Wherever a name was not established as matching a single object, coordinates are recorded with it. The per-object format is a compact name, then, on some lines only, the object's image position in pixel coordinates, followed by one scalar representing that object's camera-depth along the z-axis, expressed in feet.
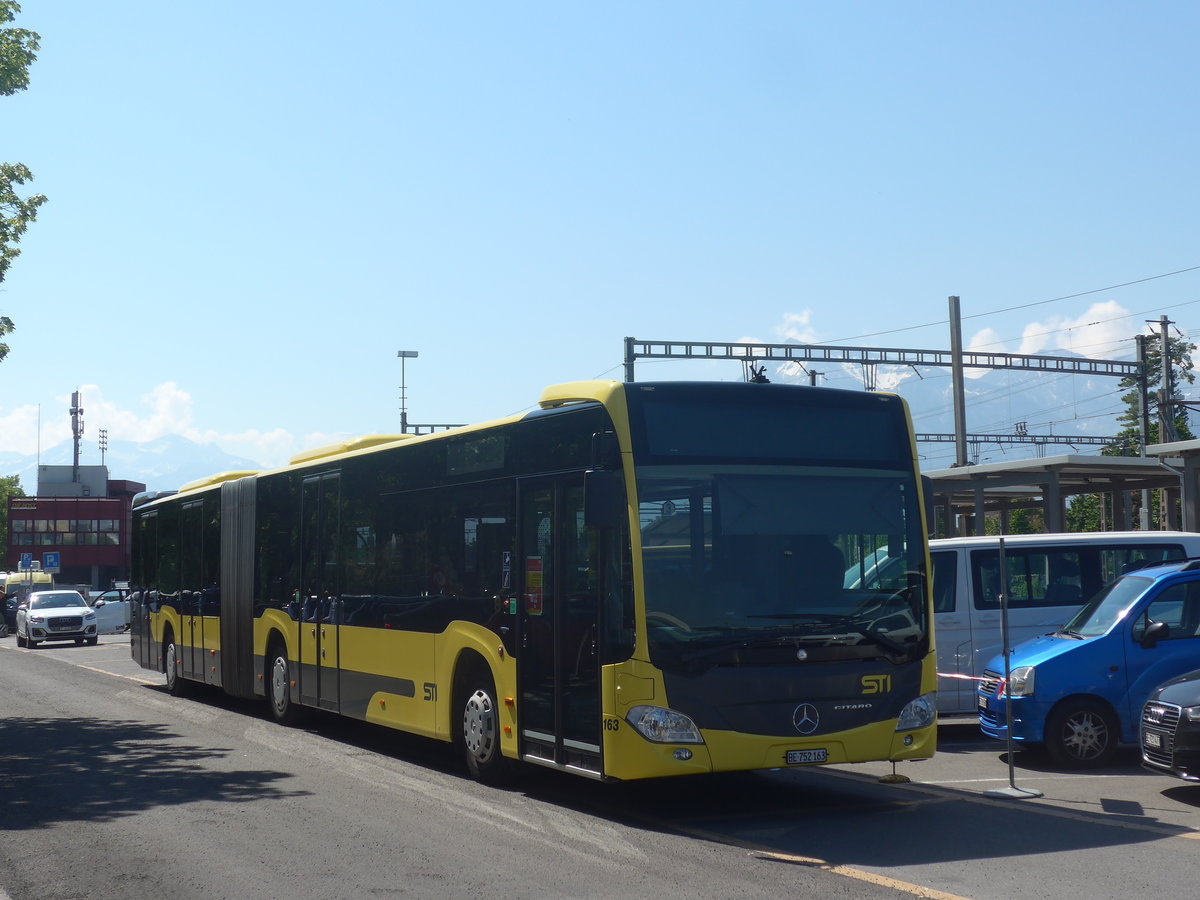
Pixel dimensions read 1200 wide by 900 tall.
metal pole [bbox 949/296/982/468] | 132.46
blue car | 39.86
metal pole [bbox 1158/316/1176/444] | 173.68
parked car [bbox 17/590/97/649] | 141.18
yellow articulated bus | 30.83
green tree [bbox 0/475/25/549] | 449.48
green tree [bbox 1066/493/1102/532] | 282.93
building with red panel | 361.51
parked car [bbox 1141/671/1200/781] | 32.30
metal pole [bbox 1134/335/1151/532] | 163.84
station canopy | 96.22
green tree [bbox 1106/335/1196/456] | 270.87
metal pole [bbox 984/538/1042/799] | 34.88
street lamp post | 273.13
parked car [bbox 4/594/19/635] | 183.49
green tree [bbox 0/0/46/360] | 66.18
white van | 47.98
